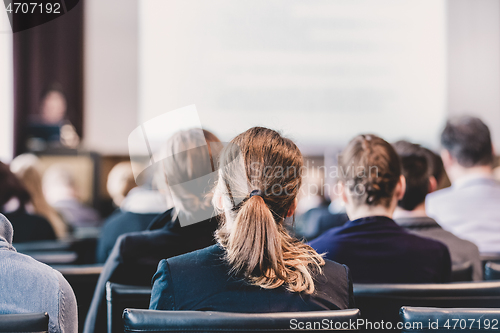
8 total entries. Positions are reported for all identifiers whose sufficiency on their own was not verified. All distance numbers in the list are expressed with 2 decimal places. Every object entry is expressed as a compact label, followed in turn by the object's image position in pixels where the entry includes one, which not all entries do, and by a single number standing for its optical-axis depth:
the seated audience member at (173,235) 3.38
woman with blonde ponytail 2.88
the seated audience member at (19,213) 4.43
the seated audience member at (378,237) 3.37
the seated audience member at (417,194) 3.68
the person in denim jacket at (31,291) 2.82
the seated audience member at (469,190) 4.01
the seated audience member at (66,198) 6.71
